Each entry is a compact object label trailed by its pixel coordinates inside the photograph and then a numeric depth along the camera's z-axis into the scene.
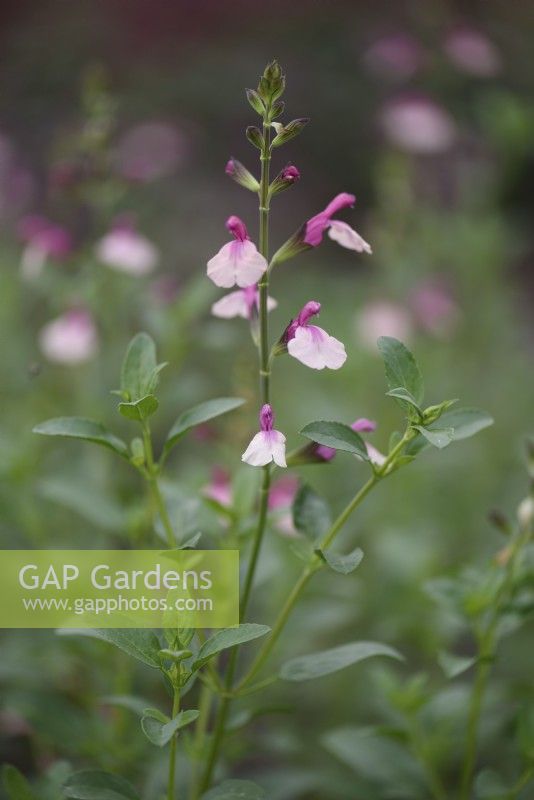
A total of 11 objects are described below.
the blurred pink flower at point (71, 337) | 0.88
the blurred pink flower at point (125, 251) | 0.85
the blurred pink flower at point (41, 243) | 0.88
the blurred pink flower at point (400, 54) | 1.65
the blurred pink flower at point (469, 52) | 1.57
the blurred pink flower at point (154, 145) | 1.34
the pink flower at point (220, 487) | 0.75
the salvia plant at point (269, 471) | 0.64
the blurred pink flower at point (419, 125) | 1.60
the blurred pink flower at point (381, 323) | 1.30
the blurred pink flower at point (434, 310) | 1.34
